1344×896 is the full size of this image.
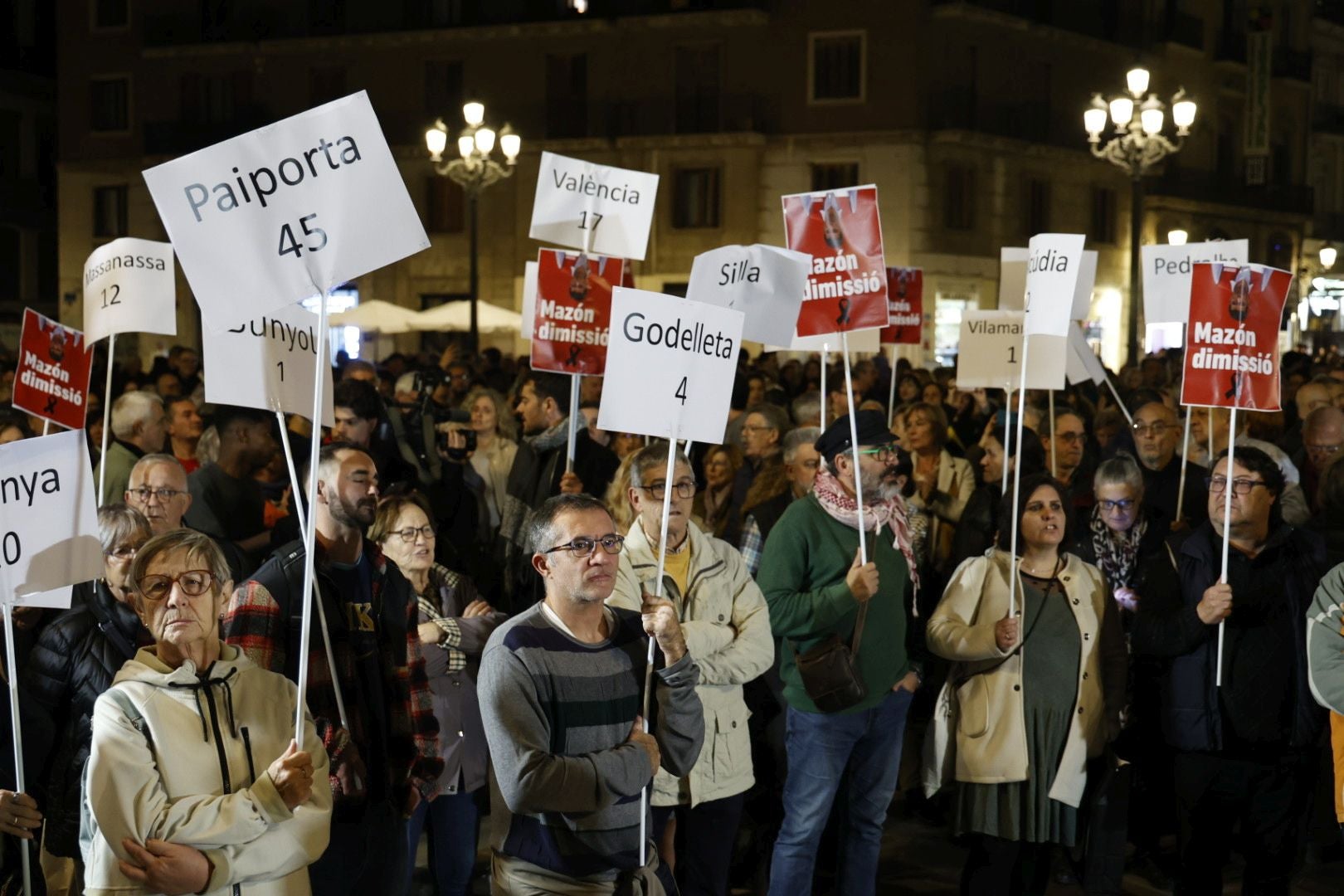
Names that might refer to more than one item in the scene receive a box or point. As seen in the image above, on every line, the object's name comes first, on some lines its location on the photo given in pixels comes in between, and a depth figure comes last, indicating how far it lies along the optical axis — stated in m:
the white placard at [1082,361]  11.10
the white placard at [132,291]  8.46
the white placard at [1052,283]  7.55
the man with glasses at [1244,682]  6.08
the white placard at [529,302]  9.30
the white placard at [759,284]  7.18
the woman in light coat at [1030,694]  6.18
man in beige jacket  5.86
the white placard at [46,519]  4.75
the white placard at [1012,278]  10.78
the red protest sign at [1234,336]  7.07
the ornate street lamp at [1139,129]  19.20
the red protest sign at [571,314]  8.62
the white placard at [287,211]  4.45
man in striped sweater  4.30
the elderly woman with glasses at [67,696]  4.93
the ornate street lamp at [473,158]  23.05
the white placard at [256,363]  5.59
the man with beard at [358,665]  4.83
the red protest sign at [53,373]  7.20
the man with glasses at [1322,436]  8.80
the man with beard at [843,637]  6.15
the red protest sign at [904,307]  11.85
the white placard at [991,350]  9.89
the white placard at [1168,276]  9.49
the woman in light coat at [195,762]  3.90
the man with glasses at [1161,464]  8.69
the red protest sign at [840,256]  7.30
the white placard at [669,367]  5.28
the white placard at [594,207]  9.27
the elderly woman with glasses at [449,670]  5.89
